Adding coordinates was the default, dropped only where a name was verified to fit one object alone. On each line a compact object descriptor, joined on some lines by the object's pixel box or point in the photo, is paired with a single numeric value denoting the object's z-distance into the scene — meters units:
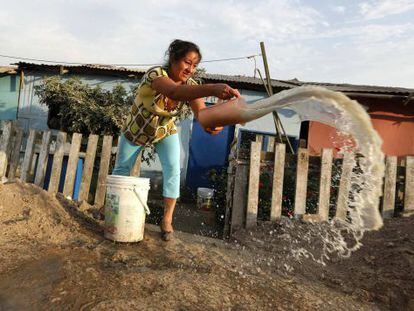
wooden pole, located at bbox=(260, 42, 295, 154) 4.86
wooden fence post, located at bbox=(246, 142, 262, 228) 3.98
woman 2.83
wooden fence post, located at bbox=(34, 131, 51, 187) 5.18
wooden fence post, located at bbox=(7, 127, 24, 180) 5.59
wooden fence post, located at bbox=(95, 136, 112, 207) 4.62
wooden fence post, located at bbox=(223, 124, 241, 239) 4.13
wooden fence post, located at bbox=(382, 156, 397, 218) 4.48
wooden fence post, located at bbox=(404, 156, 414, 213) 4.54
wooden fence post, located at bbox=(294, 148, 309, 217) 4.11
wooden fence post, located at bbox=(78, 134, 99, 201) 4.74
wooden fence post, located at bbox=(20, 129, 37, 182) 5.33
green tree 7.16
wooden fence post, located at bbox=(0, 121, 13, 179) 5.59
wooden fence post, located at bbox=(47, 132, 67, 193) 5.00
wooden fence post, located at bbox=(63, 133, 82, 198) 4.92
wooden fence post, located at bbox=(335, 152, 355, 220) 4.24
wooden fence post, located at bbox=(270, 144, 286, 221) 4.06
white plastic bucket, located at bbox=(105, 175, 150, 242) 3.12
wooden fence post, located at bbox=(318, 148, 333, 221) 4.18
